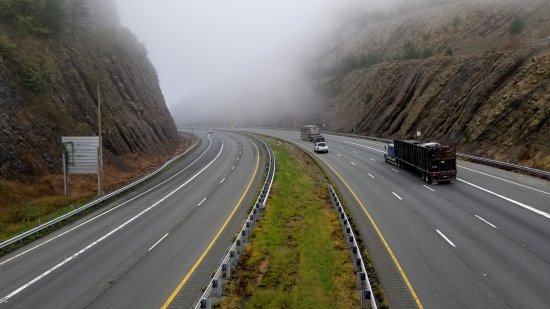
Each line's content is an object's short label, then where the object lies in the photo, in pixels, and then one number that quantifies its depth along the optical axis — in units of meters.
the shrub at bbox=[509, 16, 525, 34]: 59.41
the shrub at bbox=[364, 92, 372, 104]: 84.38
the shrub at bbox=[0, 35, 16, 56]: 36.48
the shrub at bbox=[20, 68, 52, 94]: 37.22
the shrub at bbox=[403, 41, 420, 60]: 80.75
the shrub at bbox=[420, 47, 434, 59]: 76.81
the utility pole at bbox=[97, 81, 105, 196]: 34.28
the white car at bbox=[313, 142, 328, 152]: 59.59
